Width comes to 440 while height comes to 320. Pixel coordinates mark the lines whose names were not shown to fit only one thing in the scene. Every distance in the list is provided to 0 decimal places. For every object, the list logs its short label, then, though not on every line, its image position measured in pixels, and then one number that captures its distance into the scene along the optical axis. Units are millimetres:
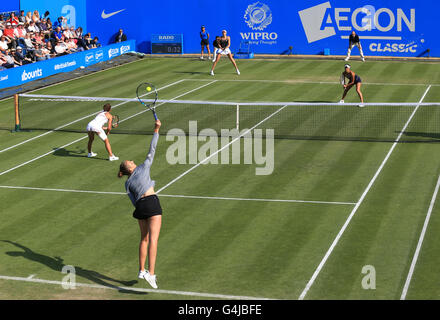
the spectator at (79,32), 48338
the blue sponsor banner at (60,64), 36875
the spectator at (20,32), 42125
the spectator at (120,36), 50375
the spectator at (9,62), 38188
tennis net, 26125
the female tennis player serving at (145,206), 12930
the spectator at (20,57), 40094
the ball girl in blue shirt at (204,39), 47094
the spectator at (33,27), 44406
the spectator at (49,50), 42812
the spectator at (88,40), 47519
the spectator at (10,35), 40906
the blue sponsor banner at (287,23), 46125
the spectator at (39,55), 41438
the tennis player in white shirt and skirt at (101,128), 22766
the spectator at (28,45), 41378
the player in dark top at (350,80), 29891
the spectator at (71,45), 45562
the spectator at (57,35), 44969
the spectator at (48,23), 46250
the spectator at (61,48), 43656
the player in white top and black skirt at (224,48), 39997
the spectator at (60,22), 48781
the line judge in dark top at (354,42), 44656
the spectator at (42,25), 45438
